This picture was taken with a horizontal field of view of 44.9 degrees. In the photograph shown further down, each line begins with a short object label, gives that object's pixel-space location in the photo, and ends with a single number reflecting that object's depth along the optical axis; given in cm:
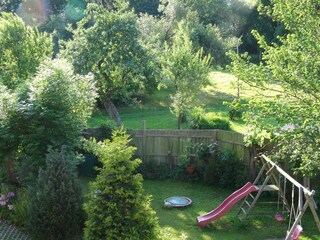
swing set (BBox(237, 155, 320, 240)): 738
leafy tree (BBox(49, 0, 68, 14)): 4212
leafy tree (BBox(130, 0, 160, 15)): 4466
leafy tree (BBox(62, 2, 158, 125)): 1552
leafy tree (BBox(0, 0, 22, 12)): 4259
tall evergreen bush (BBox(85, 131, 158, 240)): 717
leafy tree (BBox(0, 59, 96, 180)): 948
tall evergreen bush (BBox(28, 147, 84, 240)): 826
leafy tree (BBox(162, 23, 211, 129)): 1794
